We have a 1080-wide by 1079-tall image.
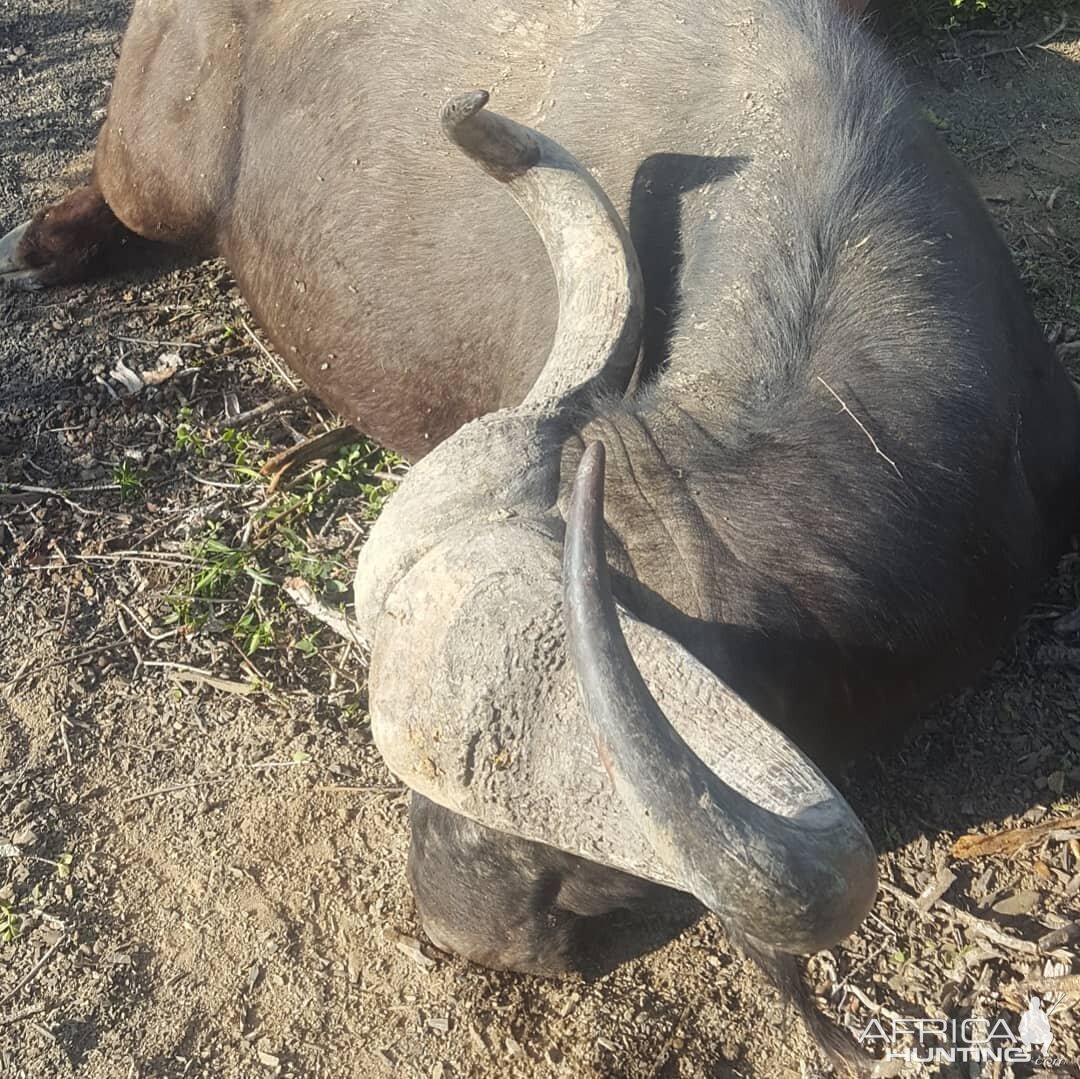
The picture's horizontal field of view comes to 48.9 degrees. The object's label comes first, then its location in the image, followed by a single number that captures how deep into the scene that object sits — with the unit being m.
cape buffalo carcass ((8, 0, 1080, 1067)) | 1.89
